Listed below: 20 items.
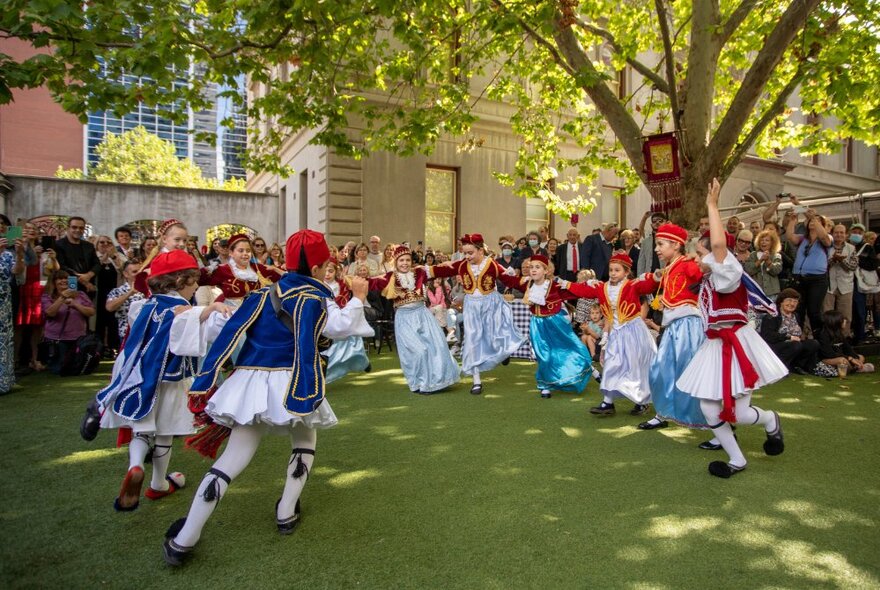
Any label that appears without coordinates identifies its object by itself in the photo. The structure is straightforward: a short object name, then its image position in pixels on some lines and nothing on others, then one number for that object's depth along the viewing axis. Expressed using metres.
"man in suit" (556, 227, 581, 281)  12.82
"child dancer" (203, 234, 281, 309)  7.30
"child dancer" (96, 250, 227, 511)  3.95
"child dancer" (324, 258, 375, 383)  8.33
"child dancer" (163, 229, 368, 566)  3.30
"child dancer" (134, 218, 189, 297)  4.62
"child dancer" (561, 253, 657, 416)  6.76
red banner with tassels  9.53
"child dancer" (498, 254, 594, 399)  8.07
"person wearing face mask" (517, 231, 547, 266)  13.08
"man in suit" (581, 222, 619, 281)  12.29
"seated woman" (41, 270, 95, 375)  9.35
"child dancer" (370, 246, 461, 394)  8.28
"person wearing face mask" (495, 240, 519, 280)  13.21
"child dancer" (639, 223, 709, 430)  5.55
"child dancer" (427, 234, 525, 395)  8.54
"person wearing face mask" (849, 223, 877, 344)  10.59
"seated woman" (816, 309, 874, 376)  9.49
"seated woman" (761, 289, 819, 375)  9.42
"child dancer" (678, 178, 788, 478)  4.57
